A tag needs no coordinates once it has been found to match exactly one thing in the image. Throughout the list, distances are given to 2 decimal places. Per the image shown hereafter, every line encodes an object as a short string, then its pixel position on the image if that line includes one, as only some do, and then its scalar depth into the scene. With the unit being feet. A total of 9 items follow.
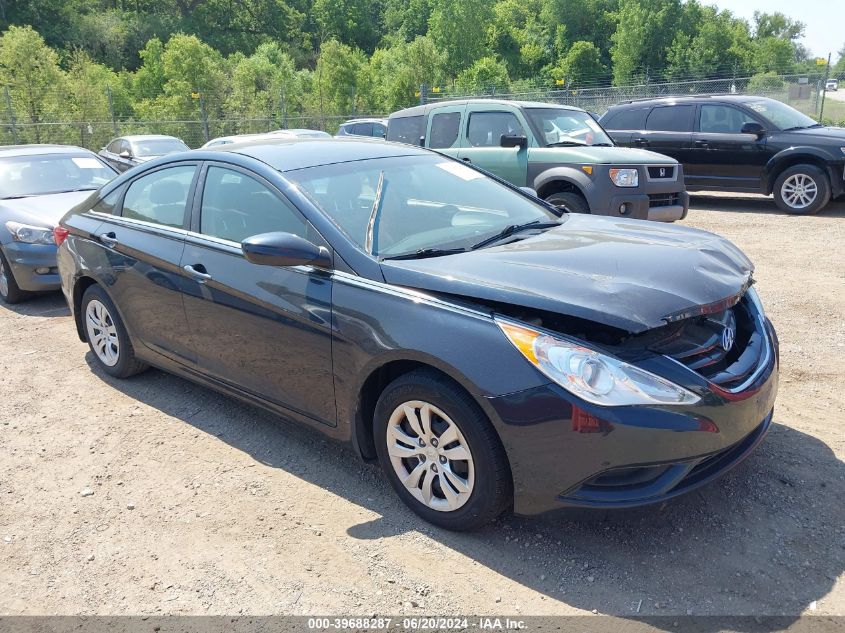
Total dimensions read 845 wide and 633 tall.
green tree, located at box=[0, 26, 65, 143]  92.89
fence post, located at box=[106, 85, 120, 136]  91.97
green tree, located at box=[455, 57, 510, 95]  137.41
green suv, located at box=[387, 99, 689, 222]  27.35
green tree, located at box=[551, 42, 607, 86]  245.04
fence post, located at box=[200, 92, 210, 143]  88.73
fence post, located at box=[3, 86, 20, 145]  85.02
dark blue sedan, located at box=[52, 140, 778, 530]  8.75
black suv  35.24
